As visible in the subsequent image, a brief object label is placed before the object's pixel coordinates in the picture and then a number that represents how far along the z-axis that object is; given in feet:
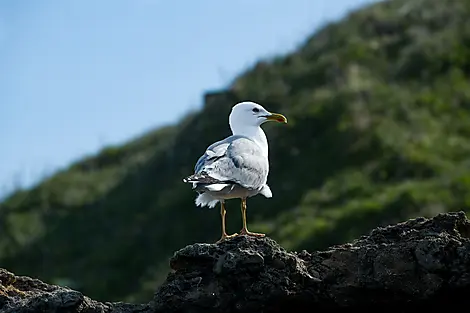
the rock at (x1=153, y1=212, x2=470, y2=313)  40.40
